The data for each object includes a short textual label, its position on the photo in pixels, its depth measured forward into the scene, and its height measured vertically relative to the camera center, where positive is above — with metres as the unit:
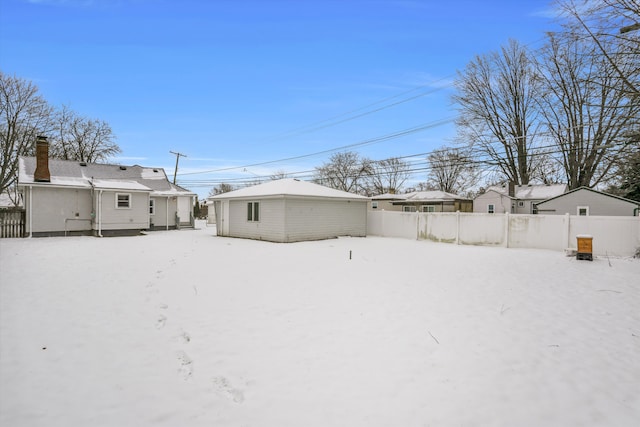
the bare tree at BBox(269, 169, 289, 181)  55.94 +7.30
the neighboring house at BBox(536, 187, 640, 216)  21.61 +0.90
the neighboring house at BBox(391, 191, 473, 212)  32.19 +1.40
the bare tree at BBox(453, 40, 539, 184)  29.34 +10.54
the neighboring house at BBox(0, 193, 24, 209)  42.22 +1.79
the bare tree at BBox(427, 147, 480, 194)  42.73 +5.25
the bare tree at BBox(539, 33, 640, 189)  22.41 +7.09
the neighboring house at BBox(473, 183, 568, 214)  30.31 +1.90
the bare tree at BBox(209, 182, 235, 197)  69.41 +5.85
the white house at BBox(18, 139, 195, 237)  17.58 +0.94
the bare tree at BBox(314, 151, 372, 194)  48.88 +6.58
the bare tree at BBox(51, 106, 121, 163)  32.88 +7.90
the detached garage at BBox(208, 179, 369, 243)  16.56 +0.18
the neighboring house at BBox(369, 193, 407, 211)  37.06 +1.71
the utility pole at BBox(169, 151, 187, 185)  32.22 +5.96
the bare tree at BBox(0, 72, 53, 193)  26.58 +7.64
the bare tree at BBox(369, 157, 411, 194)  49.44 +5.87
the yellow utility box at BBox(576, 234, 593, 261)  11.10 -1.03
